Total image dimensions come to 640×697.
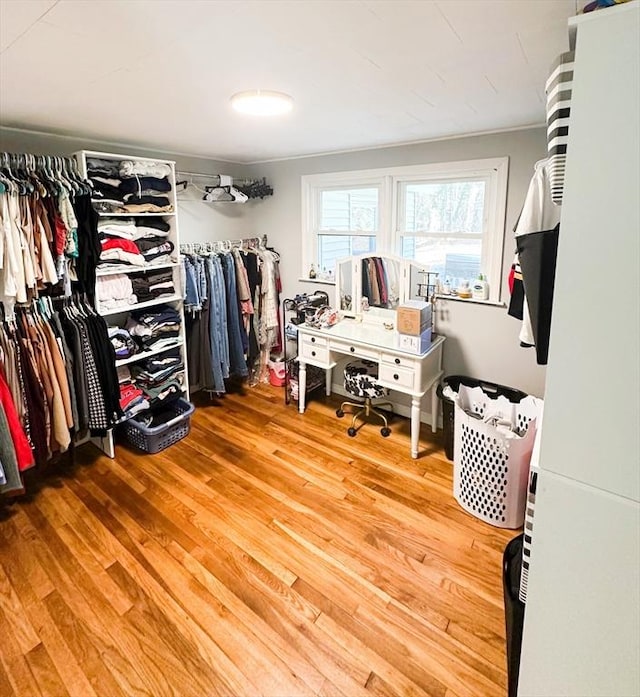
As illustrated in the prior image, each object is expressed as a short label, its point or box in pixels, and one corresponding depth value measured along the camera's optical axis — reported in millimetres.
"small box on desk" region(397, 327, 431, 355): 2850
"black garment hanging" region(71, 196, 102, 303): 2510
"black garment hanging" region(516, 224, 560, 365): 1018
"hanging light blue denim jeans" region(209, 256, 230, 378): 3508
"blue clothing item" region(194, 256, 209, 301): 3402
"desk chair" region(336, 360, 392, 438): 3230
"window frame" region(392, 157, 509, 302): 2744
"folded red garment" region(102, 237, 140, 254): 2777
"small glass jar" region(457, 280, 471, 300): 3047
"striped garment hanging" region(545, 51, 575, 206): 902
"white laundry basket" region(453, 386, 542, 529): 2258
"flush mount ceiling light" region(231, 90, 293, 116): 1771
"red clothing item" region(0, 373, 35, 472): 2242
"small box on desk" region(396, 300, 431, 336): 2830
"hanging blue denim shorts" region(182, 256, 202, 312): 3322
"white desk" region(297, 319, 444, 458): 2893
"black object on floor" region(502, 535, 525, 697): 1348
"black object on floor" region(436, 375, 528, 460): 2840
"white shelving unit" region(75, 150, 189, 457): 2756
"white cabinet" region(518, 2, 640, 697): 666
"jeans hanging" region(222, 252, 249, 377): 3625
